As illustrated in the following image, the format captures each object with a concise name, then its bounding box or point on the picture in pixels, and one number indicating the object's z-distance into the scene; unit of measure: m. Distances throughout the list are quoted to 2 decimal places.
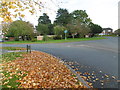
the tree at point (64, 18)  47.28
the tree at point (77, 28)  34.78
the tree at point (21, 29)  27.61
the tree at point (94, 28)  50.85
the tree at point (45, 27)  40.84
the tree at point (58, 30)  32.78
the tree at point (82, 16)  44.62
